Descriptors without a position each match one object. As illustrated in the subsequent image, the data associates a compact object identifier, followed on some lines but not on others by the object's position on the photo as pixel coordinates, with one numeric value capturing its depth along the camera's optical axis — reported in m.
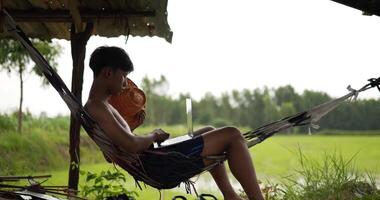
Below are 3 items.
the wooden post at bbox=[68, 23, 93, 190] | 3.30
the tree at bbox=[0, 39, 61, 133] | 6.13
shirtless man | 2.10
